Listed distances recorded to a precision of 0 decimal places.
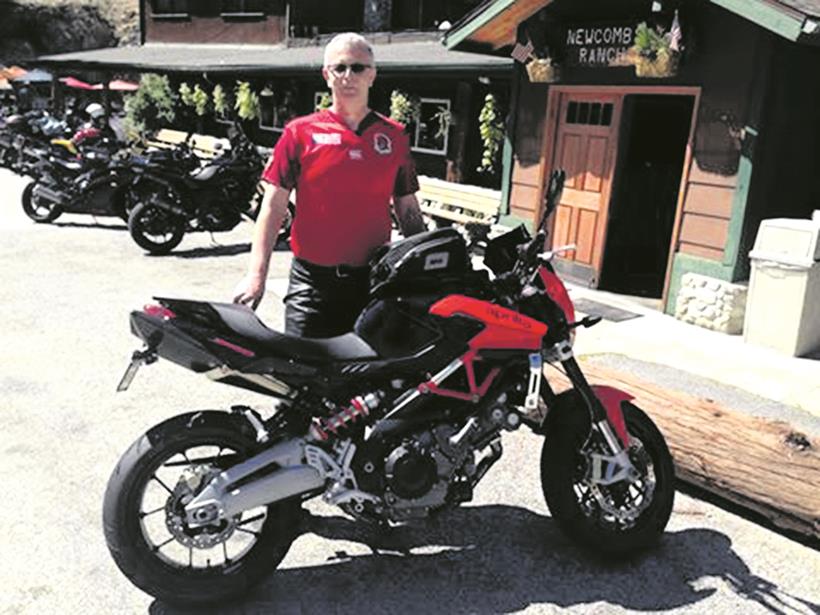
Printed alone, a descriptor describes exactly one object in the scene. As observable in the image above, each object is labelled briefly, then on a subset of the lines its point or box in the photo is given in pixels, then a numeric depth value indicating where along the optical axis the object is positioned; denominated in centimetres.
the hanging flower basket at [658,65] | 725
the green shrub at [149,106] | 2009
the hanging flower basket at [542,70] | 862
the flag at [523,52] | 876
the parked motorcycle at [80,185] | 1062
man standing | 325
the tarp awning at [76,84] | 2544
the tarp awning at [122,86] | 2477
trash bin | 666
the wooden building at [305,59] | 1255
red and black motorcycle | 286
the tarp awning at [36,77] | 2814
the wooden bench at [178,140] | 1738
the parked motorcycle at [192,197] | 988
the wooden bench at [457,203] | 1088
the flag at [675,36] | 717
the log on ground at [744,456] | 371
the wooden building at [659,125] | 708
